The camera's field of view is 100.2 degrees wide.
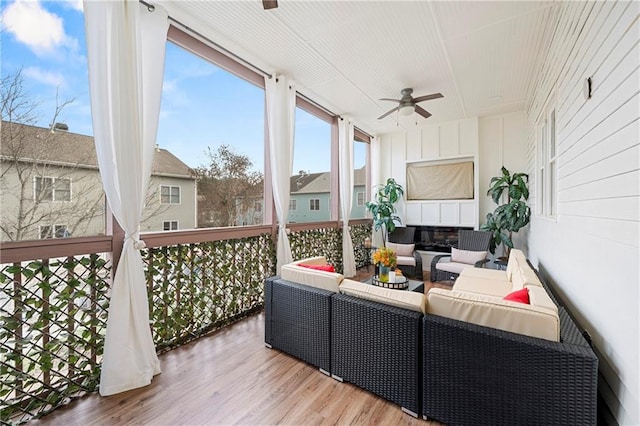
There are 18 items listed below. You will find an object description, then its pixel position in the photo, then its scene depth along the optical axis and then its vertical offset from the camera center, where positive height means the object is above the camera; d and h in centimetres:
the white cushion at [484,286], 296 -95
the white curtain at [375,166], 663 +99
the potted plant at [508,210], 457 -10
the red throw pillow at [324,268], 268 -63
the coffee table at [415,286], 339 -105
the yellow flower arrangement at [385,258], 331 -65
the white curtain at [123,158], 197 +39
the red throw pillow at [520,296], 195 -69
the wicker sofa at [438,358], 136 -96
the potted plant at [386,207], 595 -3
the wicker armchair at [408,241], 514 -79
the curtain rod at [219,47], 235 +184
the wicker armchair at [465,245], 481 -74
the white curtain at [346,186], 534 +41
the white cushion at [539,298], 162 -63
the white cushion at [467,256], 475 -93
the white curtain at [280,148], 371 +84
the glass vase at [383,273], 336 -85
